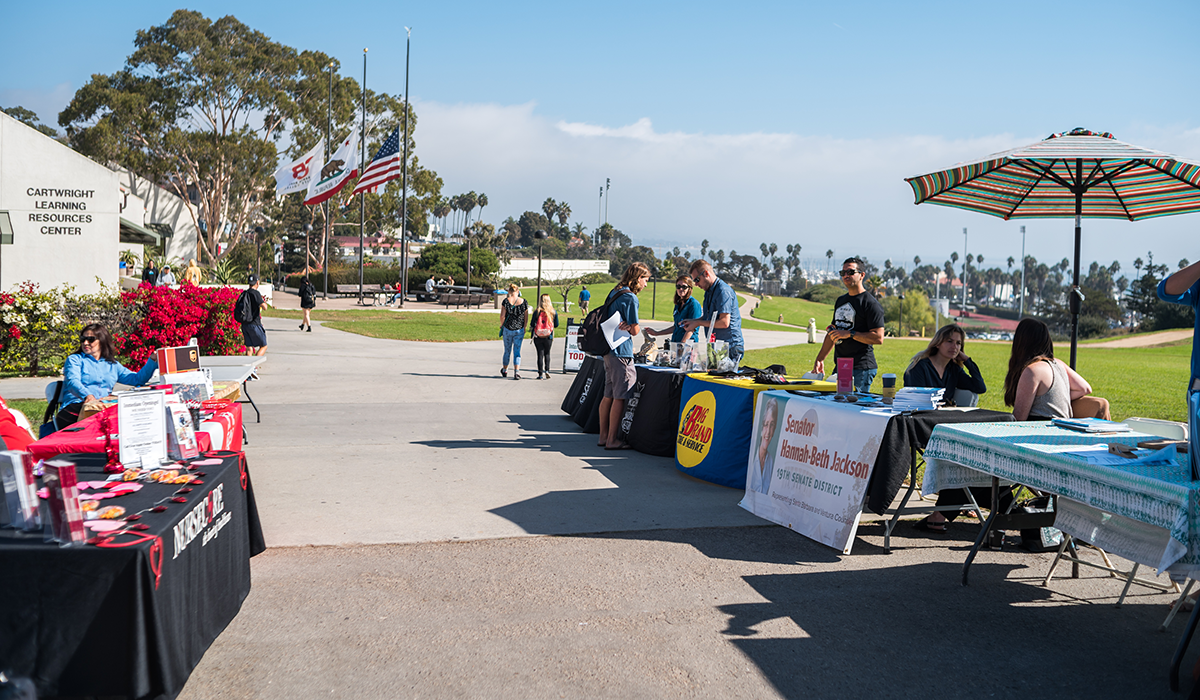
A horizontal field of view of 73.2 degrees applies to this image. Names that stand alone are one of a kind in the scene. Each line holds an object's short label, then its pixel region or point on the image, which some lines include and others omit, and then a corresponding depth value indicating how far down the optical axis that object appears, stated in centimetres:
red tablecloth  486
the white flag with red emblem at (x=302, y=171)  3166
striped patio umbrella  679
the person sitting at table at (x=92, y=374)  657
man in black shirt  744
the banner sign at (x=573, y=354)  1715
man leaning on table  816
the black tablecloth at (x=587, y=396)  995
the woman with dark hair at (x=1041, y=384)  560
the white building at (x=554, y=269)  9919
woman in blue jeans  1530
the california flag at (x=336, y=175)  3030
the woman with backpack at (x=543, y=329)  1579
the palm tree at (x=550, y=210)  18250
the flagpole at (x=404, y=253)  4120
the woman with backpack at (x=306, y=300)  2400
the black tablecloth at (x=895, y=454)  520
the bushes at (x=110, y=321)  1328
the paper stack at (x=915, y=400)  557
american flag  2878
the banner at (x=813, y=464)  538
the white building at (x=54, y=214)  2177
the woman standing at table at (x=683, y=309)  909
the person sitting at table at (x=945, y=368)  645
